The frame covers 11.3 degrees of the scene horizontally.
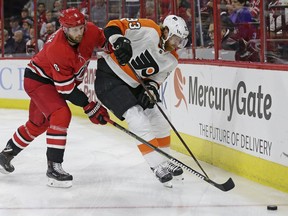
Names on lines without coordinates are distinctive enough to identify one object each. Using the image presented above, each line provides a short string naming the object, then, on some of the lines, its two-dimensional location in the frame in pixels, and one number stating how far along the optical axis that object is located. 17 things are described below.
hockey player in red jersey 8.50
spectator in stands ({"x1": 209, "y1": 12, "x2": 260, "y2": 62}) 9.53
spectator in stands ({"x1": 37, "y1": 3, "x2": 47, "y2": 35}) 18.46
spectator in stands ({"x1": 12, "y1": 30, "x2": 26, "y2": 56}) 18.75
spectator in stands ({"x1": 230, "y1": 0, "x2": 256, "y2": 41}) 9.59
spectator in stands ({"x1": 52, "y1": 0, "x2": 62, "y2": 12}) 17.96
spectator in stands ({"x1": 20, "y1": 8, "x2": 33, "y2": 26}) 19.15
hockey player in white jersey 8.46
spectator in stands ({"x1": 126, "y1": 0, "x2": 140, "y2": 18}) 14.89
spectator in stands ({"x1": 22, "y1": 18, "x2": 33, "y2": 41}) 18.99
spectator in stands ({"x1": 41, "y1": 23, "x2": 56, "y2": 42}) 18.35
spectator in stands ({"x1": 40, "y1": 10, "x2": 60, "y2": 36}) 18.21
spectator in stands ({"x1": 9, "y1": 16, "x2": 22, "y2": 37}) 19.39
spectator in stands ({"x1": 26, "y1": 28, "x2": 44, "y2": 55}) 18.68
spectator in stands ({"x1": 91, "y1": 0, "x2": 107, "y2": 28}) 16.30
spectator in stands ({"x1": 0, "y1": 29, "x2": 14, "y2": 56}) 18.95
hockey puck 7.51
